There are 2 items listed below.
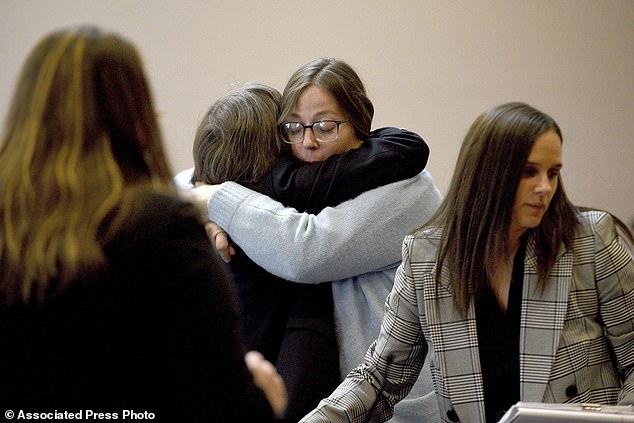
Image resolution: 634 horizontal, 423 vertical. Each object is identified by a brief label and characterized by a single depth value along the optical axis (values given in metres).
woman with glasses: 5.00
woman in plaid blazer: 4.29
